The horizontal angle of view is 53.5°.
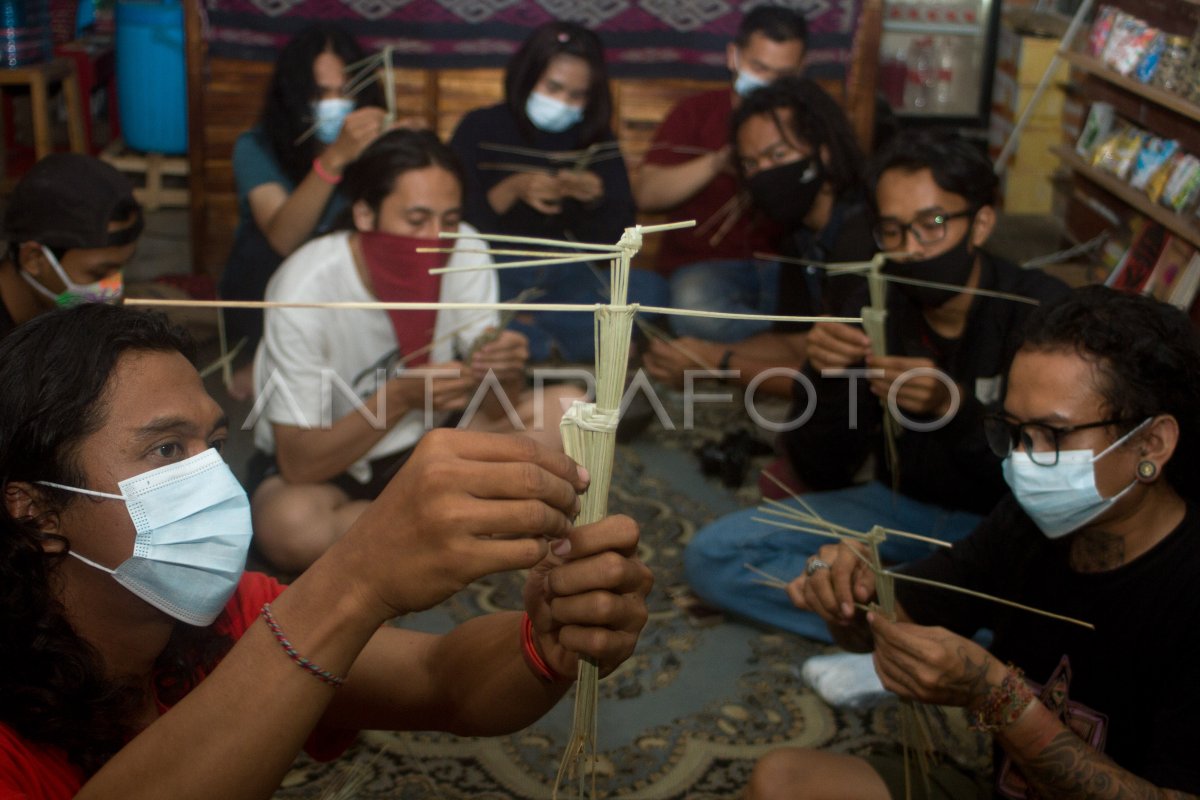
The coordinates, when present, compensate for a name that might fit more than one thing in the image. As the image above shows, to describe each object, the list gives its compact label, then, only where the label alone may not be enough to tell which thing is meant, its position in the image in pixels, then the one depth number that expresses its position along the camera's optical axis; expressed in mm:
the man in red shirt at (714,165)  4230
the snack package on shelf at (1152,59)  3490
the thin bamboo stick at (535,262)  1358
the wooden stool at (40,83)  5082
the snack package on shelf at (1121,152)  3715
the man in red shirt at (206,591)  1168
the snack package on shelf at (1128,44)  3641
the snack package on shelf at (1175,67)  3281
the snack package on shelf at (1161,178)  3404
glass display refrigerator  6328
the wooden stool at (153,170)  5953
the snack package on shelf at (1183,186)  3225
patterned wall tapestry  5062
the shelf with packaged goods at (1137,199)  3158
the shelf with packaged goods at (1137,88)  3166
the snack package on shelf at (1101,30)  3994
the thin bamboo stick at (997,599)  1881
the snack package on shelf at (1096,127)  4043
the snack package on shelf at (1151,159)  3473
